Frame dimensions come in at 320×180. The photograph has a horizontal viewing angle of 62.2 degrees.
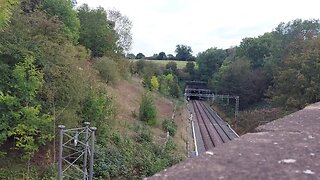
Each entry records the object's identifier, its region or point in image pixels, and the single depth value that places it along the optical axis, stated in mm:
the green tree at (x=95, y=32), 26783
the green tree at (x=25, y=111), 9838
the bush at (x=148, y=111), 20602
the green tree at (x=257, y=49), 43993
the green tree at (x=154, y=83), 35686
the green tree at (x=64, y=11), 18839
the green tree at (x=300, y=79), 17793
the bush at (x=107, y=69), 23745
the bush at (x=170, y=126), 21098
